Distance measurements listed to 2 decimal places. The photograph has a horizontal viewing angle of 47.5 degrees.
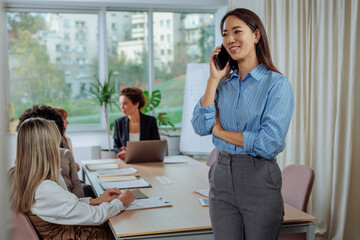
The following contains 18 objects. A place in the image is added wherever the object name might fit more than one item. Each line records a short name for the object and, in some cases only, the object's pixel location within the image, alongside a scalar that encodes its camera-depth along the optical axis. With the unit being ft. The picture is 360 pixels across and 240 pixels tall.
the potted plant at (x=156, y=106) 20.71
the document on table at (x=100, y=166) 12.51
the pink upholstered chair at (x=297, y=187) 8.39
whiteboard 21.29
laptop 12.87
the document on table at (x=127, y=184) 9.71
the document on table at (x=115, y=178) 10.50
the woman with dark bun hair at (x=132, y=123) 15.83
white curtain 11.95
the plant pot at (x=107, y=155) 17.80
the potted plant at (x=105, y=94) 20.17
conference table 6.33
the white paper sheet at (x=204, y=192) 8.79
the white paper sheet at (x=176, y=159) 13.84
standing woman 5.14
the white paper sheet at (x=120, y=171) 11.51
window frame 20.35
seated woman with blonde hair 6.74
